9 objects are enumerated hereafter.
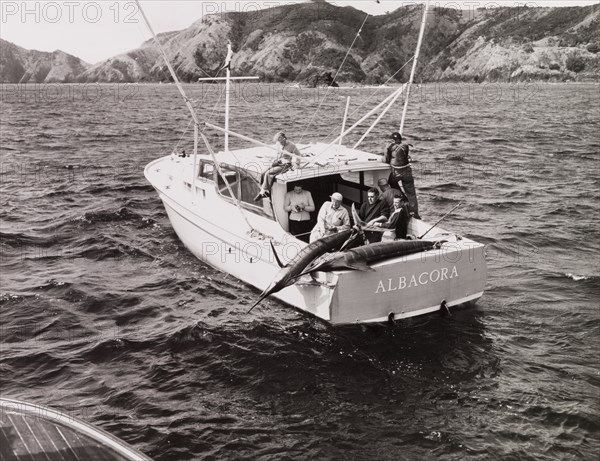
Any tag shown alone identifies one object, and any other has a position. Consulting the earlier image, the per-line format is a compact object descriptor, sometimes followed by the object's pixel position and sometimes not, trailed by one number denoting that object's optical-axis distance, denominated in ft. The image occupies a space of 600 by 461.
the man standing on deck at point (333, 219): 33.69
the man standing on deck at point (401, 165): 38.81
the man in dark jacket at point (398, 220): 33.88
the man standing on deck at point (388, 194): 35.01
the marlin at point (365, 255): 29.71
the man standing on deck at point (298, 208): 37.29
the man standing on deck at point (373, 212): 35.22
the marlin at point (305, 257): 31.04
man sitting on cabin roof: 37.22
